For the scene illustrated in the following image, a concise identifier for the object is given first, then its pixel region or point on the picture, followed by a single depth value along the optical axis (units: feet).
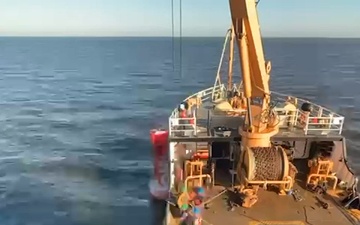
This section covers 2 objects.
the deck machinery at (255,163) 43.29
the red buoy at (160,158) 77.20
